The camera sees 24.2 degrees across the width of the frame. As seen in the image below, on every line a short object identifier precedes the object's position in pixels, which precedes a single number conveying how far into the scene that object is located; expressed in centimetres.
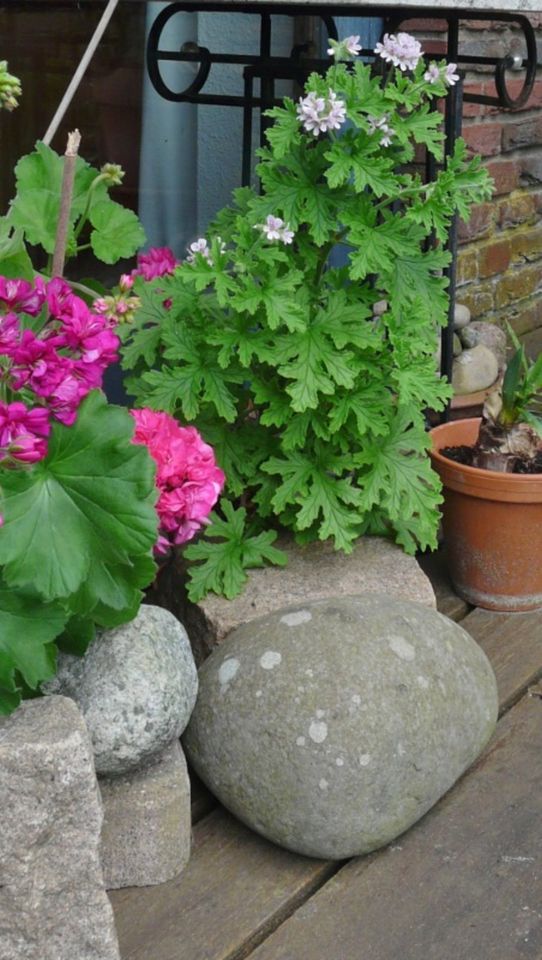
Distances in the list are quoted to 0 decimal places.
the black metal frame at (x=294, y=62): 278
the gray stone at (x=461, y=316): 367
